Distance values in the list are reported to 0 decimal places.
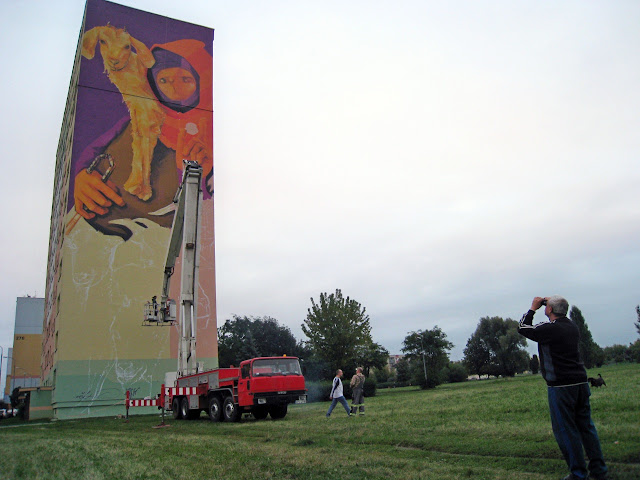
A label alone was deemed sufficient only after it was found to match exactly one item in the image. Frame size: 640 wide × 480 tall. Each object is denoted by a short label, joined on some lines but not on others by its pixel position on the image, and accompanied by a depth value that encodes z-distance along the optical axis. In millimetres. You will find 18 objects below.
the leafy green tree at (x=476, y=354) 67438
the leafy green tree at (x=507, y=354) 54622
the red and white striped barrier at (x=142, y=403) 23484
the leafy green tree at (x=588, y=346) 58031
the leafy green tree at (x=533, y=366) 54597
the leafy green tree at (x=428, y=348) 51612
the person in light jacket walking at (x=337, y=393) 18791
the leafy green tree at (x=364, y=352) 40969
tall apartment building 35156
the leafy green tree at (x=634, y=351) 61994
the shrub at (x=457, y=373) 60966
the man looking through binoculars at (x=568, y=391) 5907
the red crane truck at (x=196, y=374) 18906
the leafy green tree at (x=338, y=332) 40375
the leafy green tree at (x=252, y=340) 65938
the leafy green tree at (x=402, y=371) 61778
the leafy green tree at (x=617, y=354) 73500
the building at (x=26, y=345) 97600
